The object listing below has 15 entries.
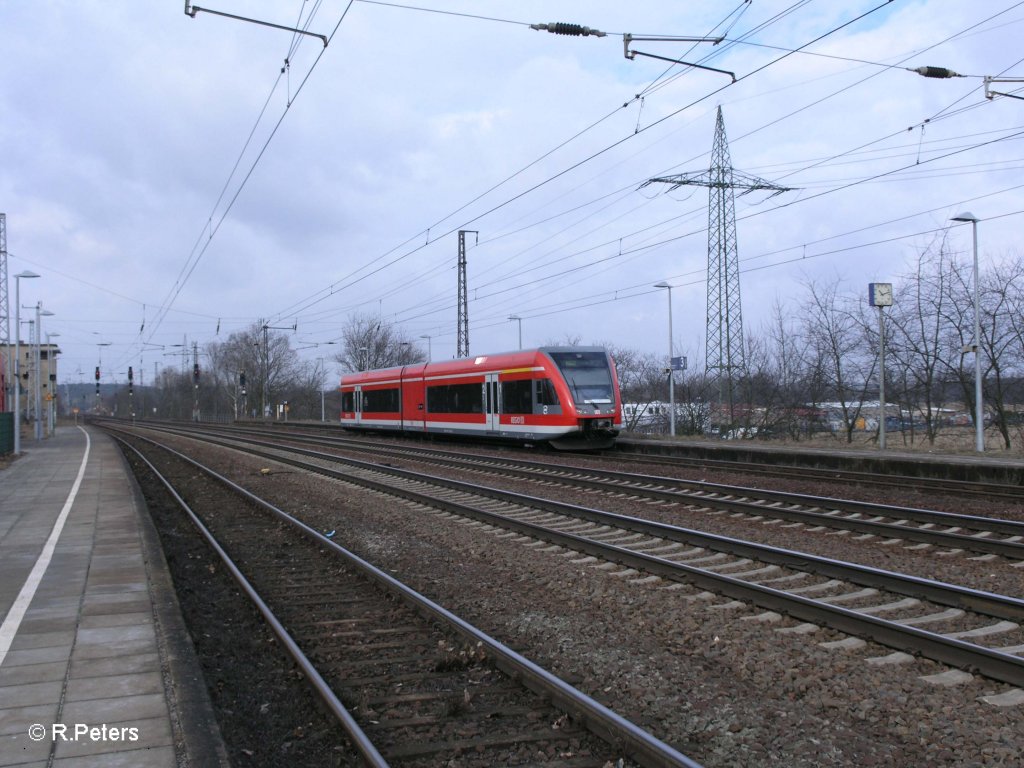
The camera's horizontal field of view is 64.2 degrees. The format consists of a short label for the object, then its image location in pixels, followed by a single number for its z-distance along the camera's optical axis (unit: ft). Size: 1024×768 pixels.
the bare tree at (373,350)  223.30
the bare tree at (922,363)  88.84
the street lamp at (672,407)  96.58
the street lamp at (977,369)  65.92
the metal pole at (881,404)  69.56
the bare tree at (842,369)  97.25
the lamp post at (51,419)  181.47
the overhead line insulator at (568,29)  34.96
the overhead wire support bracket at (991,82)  45.01
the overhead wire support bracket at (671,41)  38.87
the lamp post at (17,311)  104.12
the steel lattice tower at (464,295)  125.49
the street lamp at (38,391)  145.17
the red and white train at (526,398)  73.15
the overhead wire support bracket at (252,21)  35.91
